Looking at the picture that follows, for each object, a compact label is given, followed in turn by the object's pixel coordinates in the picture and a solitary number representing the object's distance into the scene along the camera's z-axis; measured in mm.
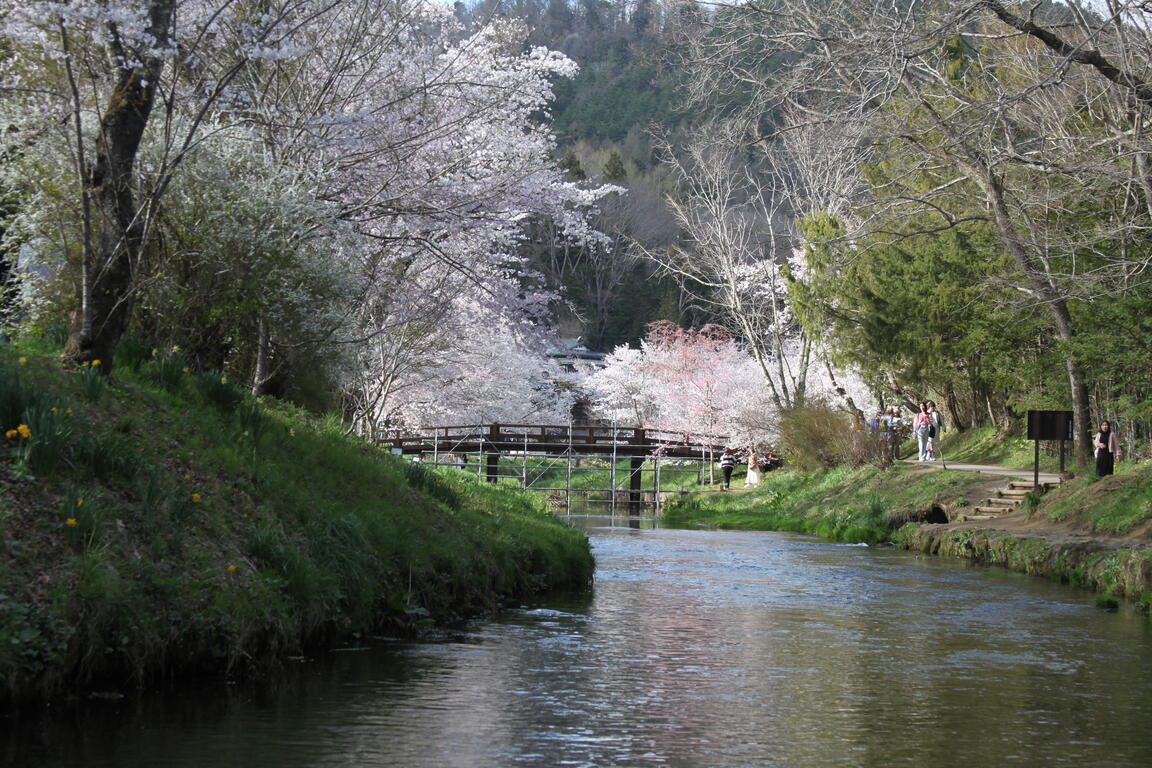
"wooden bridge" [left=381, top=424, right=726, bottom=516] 40688
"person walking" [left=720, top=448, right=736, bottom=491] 42094
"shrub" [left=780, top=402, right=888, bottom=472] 33781
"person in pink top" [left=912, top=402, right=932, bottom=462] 33000
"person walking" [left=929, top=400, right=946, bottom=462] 33938
